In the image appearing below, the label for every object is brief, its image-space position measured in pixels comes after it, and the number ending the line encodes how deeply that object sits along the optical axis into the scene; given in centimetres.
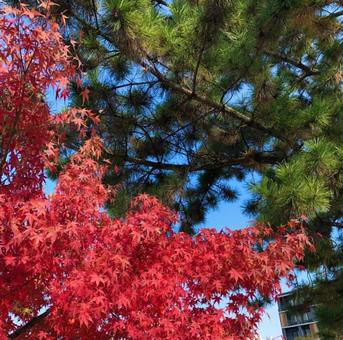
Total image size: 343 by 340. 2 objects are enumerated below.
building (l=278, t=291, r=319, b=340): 4042
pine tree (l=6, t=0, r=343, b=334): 440
